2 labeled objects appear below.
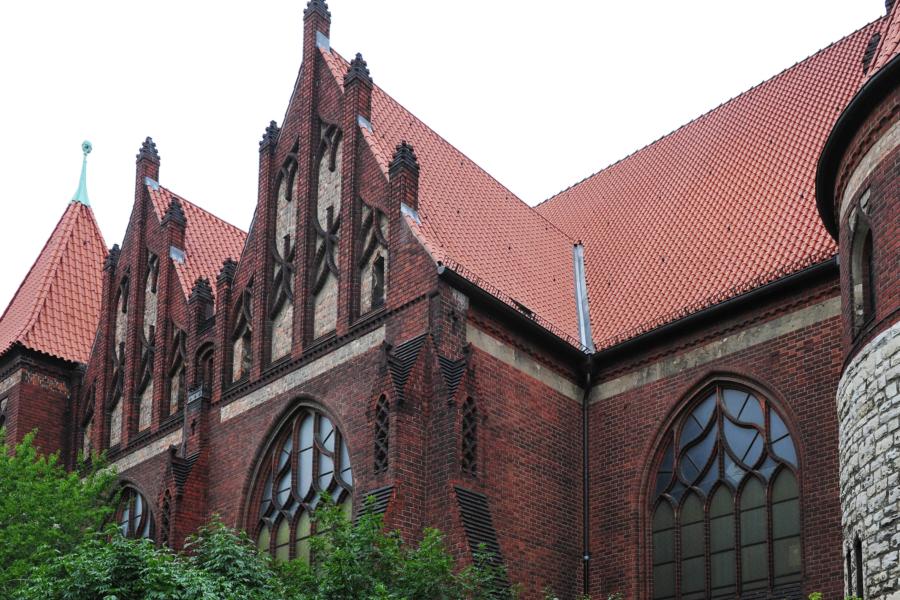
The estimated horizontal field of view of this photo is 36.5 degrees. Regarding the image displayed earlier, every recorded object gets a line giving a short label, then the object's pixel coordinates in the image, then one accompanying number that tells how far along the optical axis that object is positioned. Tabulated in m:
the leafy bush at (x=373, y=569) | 16.78
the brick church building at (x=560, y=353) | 18.89
